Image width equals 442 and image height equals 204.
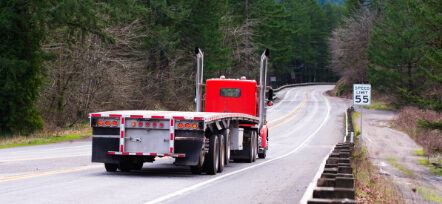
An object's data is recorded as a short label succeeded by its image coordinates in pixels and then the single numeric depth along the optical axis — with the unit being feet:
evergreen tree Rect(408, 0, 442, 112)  119.24
